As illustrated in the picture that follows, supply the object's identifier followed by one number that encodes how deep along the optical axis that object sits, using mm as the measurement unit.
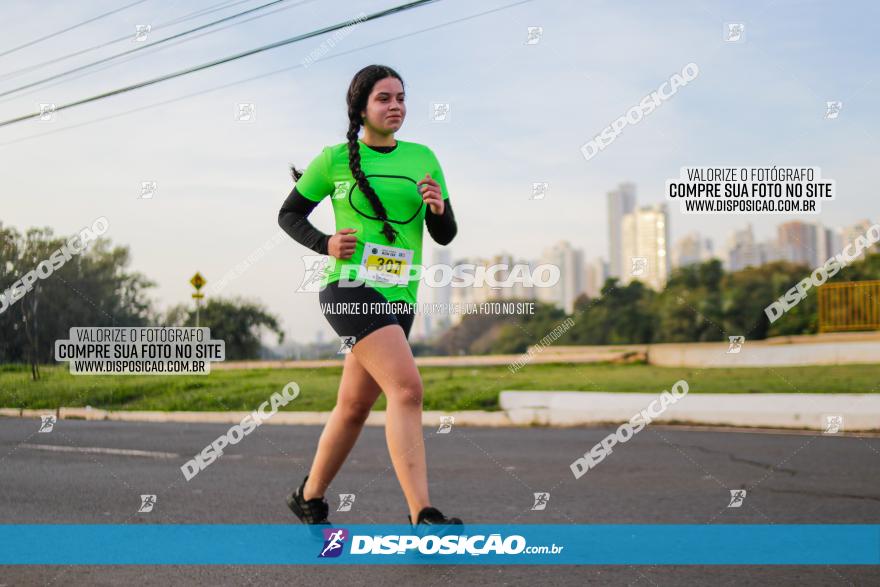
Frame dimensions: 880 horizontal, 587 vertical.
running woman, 3416
